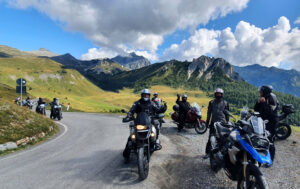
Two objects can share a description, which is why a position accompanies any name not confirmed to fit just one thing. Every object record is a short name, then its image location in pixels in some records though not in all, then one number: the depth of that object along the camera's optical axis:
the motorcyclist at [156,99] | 13.93
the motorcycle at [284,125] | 9.24
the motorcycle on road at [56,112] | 20.25
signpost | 17.91
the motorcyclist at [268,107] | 7.43
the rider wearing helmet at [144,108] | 6.41
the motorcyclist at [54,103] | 20.18
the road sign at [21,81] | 17.60
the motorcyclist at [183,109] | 12.40
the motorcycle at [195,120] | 11.80
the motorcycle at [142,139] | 5.20
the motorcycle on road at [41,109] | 21.34
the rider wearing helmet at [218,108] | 7.64
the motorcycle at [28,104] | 25.69
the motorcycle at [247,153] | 3.76
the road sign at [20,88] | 18.27
